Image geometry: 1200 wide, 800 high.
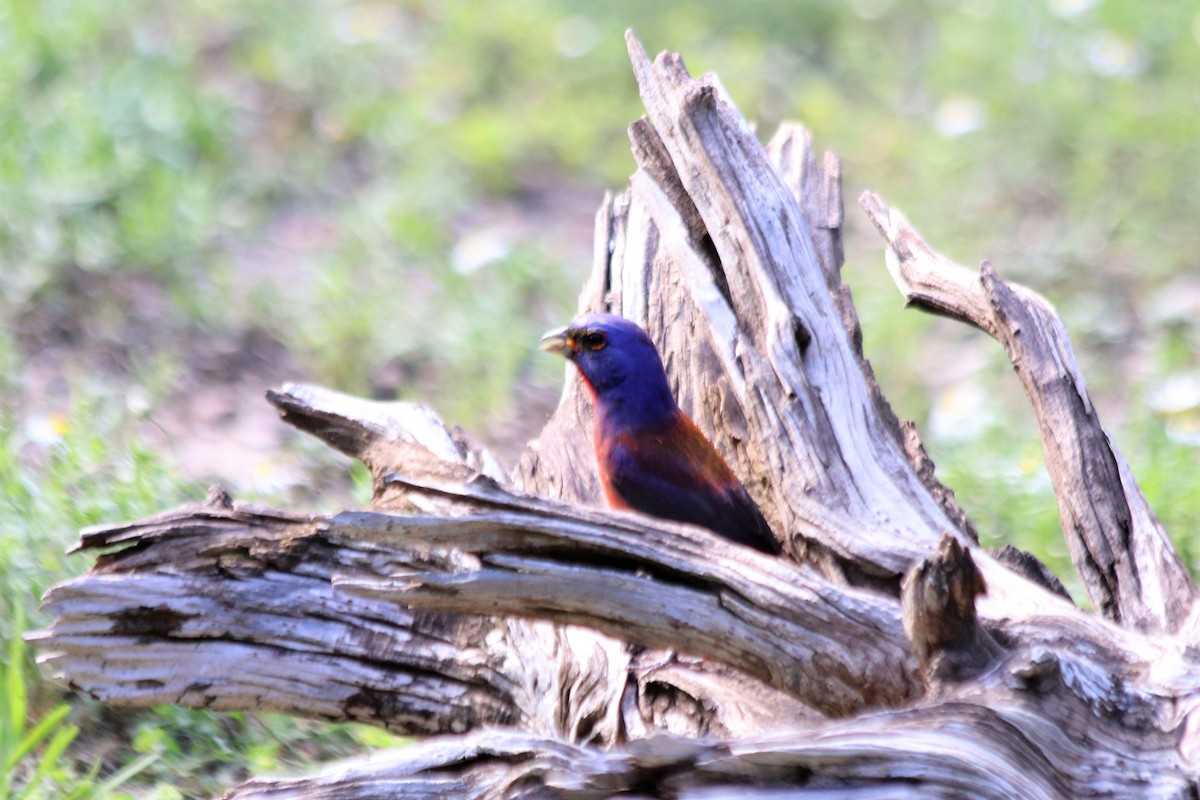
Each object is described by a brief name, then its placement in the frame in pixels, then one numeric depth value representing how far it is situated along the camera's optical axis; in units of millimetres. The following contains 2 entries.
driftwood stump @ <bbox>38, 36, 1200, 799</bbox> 4168
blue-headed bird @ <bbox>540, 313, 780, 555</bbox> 6176
